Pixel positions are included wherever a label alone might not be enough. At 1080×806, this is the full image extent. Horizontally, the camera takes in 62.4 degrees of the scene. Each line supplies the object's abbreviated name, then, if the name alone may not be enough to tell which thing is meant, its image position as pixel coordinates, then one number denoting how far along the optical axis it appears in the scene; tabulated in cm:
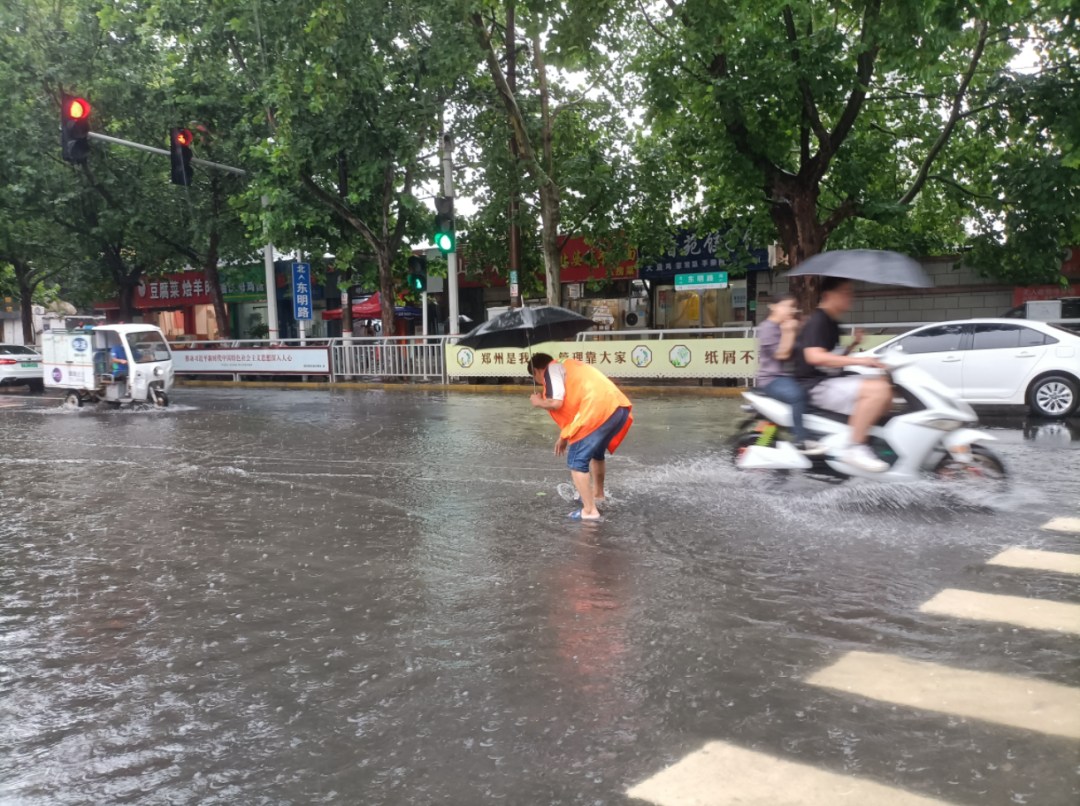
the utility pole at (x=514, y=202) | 2009
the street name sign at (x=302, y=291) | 2581
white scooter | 691
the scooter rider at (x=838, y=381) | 693
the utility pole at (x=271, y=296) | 2722
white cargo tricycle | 1855
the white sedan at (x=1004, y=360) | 1212
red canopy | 3356
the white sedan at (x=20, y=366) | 2567
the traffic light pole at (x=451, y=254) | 2238
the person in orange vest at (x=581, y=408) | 681
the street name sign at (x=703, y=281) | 2667
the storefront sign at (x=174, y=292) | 3875
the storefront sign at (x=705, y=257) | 2636
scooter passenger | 744
